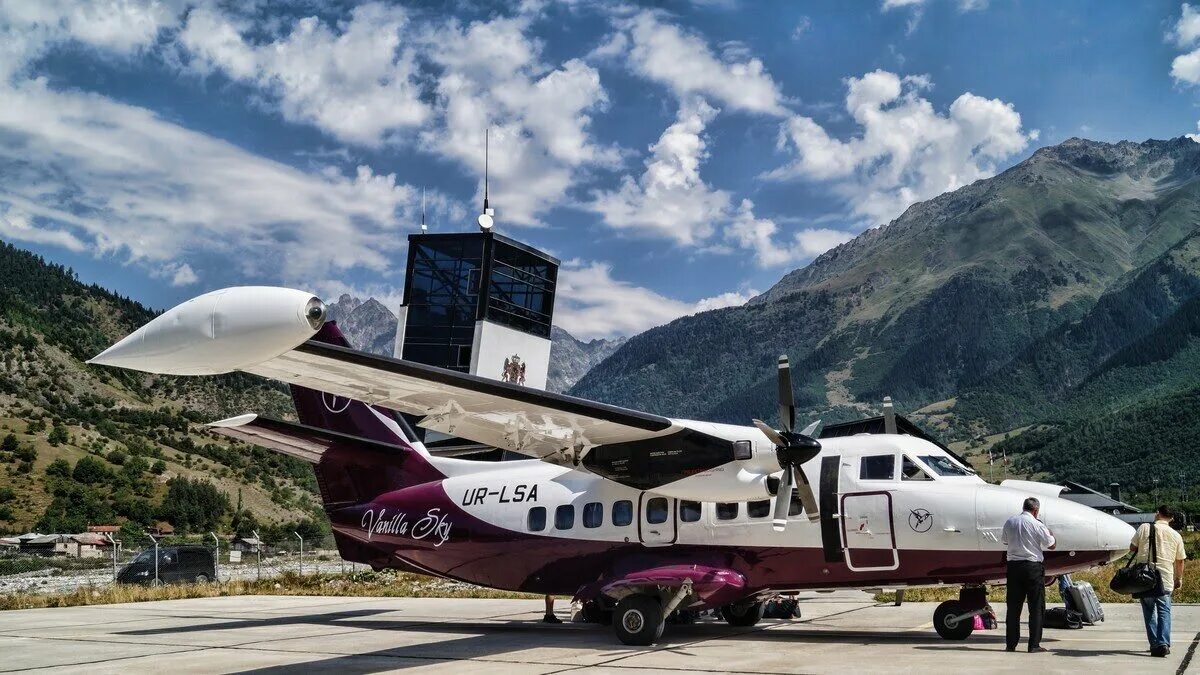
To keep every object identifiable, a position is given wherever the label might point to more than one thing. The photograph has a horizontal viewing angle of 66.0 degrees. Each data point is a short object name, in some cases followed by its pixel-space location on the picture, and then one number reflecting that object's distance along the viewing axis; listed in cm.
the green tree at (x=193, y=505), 8775
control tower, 4694
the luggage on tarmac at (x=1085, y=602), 1565
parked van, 3403
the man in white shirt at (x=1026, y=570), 1296
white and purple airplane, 1371
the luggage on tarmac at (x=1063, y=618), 1553
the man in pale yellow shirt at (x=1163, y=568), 1192
